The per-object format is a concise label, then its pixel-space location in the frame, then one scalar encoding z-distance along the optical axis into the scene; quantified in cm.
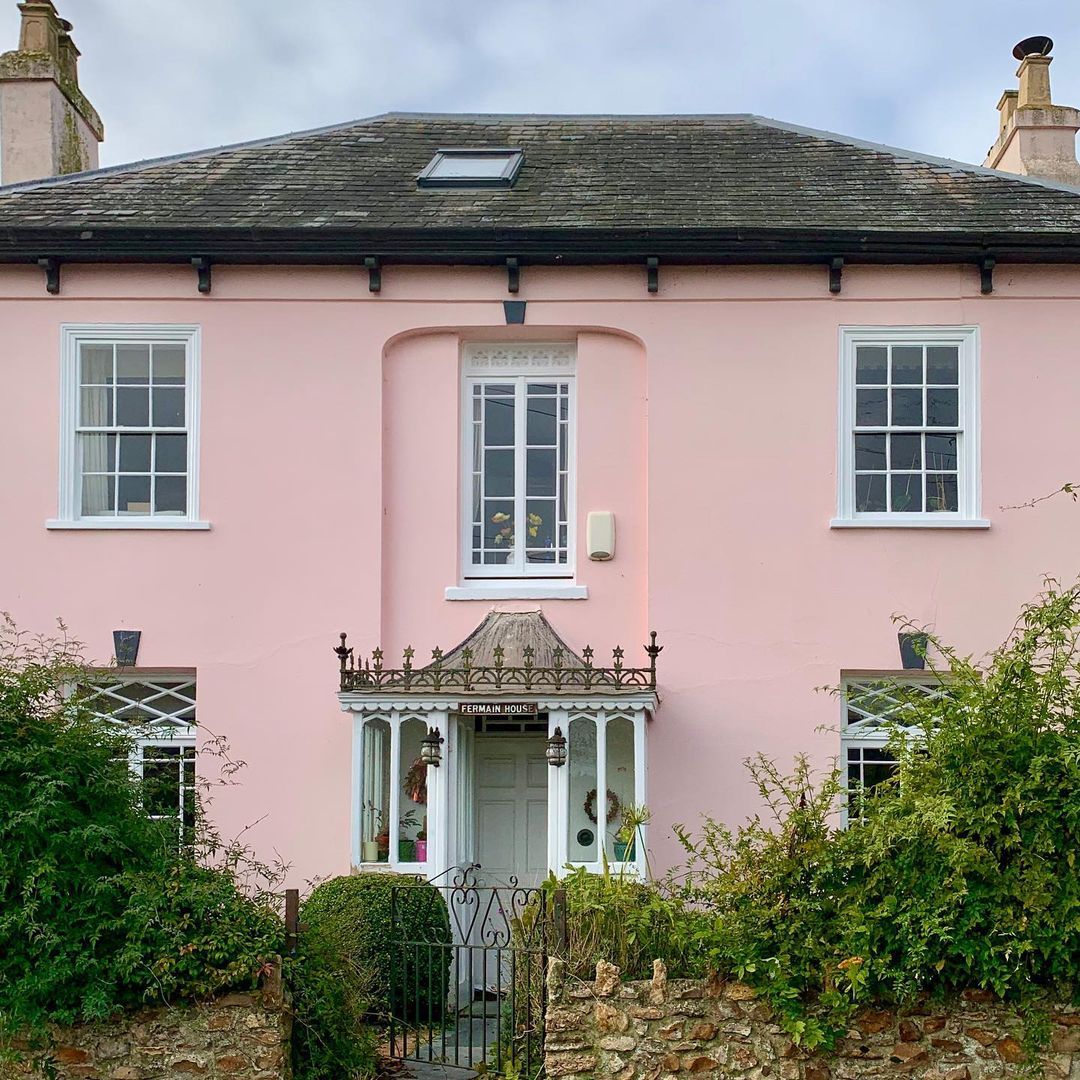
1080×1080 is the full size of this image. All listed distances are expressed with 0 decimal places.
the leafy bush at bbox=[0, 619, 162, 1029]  791
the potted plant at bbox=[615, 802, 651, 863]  990
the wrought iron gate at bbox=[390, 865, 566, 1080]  912
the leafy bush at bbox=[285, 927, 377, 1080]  860
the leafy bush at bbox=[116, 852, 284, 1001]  800
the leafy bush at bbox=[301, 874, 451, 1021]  1068
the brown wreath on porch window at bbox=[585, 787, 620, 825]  1292
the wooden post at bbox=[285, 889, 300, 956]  863
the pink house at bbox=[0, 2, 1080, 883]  1331
